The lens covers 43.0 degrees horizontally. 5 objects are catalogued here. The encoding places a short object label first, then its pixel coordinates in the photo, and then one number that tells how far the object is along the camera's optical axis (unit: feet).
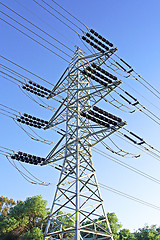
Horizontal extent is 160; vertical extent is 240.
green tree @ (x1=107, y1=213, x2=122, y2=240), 120.73
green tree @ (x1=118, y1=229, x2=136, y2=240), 114.34
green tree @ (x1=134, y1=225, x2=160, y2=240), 95.25
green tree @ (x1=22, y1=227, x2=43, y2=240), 93.35
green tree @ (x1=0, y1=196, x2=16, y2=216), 190.49
